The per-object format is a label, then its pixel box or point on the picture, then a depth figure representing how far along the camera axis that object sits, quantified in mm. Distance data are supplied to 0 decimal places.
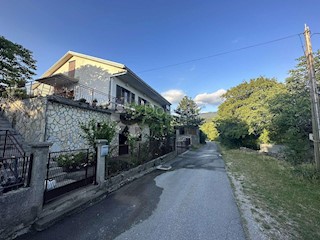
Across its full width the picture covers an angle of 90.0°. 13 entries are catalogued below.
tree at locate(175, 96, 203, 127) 31219
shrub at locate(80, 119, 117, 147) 6188
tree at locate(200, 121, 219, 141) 55203
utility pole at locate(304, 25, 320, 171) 6688
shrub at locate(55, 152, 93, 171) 6336
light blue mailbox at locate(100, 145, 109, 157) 5363
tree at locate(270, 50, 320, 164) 8562
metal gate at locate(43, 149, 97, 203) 4179
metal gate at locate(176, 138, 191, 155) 16464
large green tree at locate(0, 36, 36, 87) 9860
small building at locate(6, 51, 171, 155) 7246
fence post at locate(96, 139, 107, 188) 5223
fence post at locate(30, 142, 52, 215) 3361
